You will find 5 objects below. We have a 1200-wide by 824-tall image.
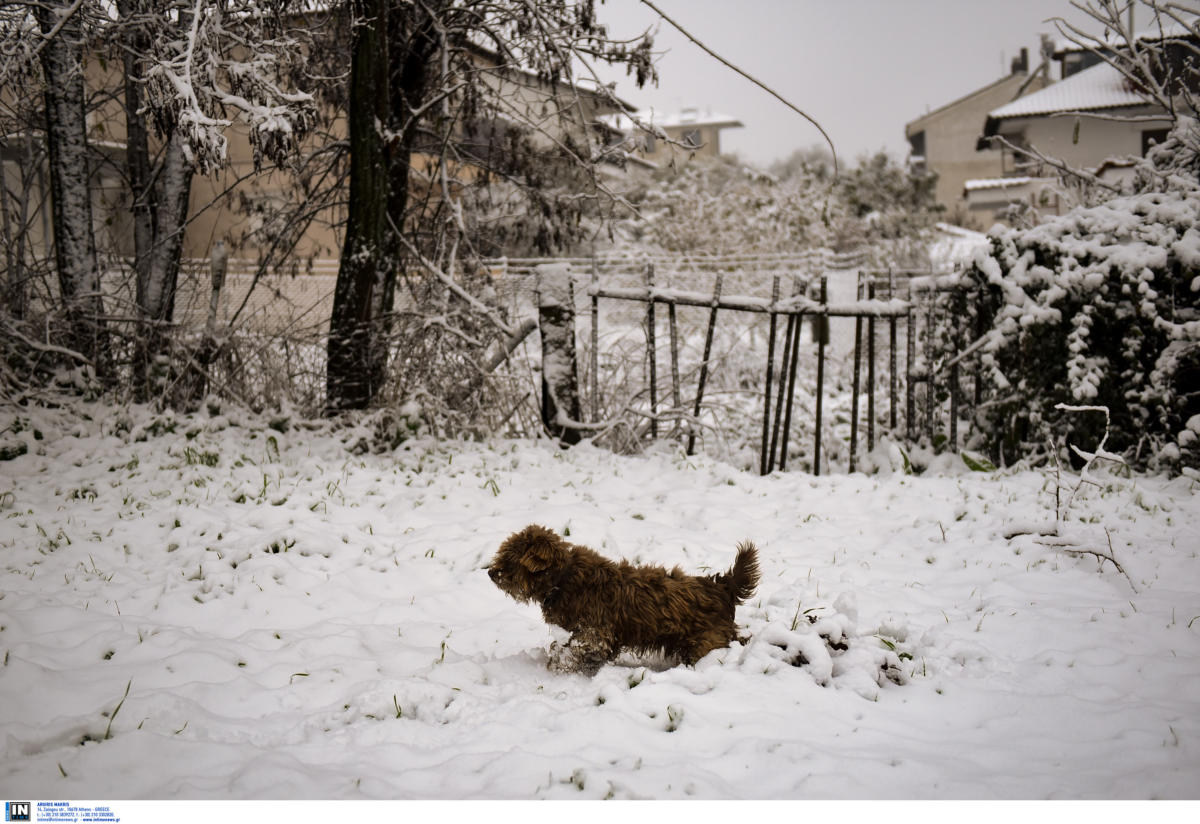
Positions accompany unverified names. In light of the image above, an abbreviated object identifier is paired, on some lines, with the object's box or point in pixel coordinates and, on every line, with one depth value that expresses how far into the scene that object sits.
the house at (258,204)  6.88
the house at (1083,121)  18.67
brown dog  3.04
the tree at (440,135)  6.34
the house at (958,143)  33.72
